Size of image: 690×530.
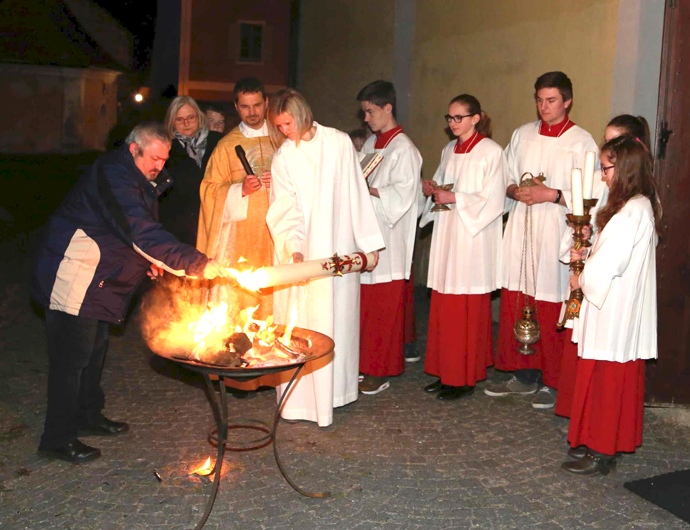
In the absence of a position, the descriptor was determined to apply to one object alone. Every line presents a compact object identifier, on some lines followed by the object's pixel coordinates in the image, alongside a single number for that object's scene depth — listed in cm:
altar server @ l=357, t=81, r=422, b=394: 639
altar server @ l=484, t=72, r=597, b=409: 605
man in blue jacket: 474
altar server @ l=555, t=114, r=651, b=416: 538
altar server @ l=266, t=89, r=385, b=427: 562
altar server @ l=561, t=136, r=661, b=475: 462
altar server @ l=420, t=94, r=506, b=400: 617
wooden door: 589
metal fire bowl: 388
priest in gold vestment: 618
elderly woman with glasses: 650
